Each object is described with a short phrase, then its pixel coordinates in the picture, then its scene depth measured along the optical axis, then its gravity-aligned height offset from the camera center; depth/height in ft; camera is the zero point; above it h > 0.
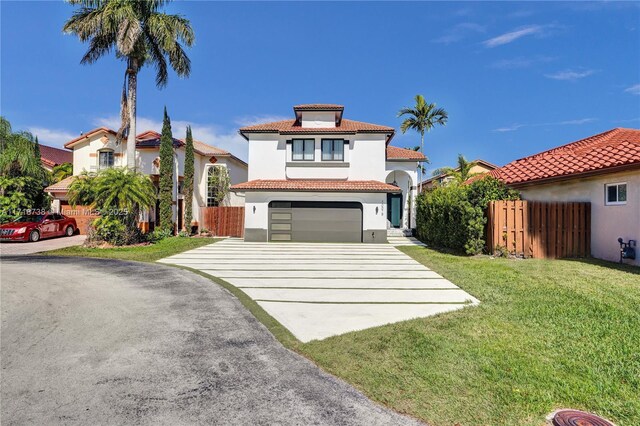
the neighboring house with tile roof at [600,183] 29.76 +4.36
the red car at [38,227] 53.88 -2.28
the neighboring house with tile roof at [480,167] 107.55 +18.10
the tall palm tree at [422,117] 103.40 +33.37
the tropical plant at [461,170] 68.97 +12.07
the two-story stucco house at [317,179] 58.85 +7.78
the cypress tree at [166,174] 63.93 +8.46
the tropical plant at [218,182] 75.61 +8.28
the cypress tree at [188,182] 66.69 +7.39
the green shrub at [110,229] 49.98 -2.12
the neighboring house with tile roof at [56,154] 105.60 +21.37
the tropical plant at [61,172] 80.63 +11.05
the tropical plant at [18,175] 65.51 +8.94
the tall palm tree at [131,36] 51.52 +30.38
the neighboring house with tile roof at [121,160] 69.26 +12.31
